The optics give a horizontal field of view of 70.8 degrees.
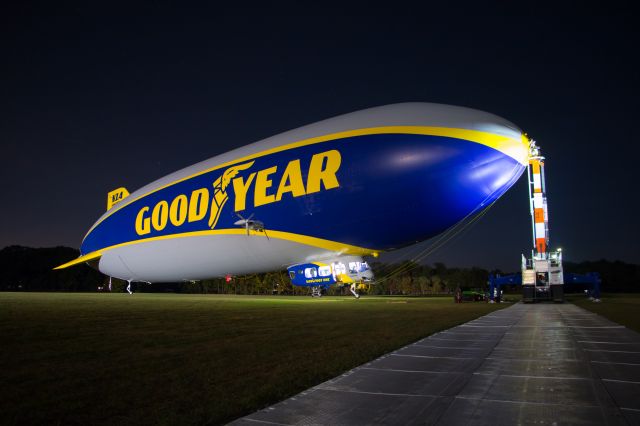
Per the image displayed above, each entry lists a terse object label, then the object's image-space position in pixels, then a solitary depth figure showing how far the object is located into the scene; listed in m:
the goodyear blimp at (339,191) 17.84
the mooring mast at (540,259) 38.75
